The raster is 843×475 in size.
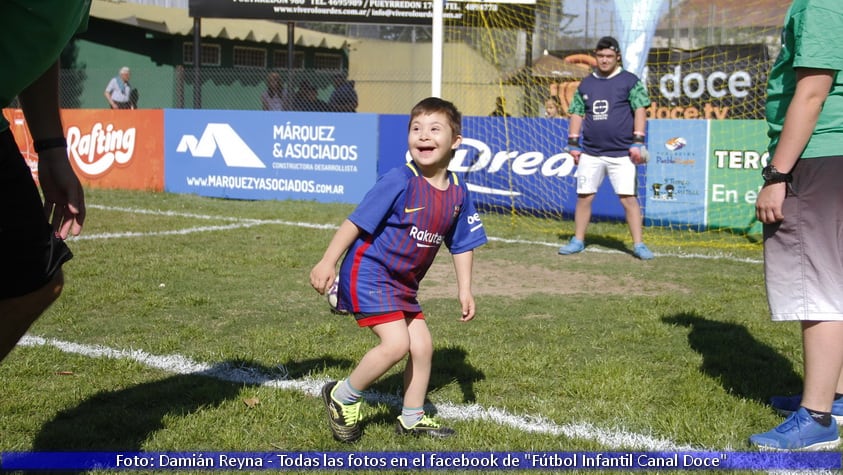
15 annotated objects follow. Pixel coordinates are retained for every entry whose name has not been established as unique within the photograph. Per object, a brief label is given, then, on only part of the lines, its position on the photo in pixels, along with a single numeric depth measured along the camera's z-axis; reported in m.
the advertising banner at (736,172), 10.45
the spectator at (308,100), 17.48
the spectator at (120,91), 18.45
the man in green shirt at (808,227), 3.46
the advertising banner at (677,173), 10.79
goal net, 10.61
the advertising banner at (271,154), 12.93
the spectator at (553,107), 14.26
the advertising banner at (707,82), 15.34
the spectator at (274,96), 17.05
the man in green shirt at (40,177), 2.41
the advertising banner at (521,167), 11.51
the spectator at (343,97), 16.84
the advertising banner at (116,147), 14.33
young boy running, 3.69
